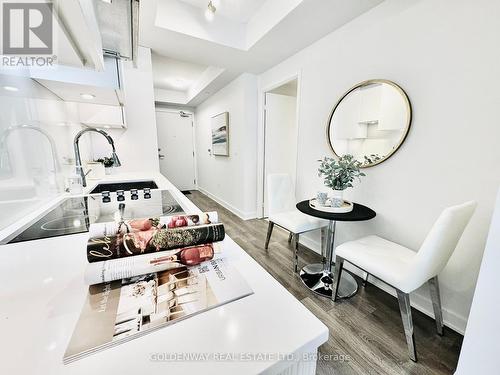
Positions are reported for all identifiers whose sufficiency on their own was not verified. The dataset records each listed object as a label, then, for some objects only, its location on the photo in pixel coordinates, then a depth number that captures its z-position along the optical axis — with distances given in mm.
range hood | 733
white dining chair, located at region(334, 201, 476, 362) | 1056
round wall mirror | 1573
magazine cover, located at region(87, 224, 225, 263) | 491
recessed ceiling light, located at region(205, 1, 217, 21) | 1725
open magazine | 363
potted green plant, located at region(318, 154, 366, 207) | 1667
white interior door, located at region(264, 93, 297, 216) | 3246
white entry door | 5082
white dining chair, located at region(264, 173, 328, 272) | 2000
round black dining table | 1558
